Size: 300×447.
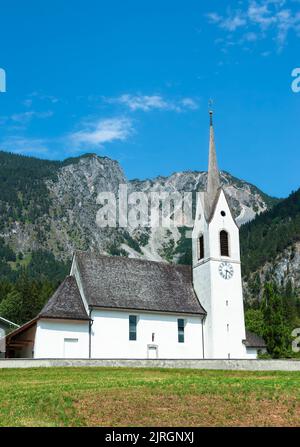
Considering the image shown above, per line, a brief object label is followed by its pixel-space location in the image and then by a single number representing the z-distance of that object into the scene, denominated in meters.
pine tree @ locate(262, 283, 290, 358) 70.19
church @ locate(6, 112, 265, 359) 45.50
